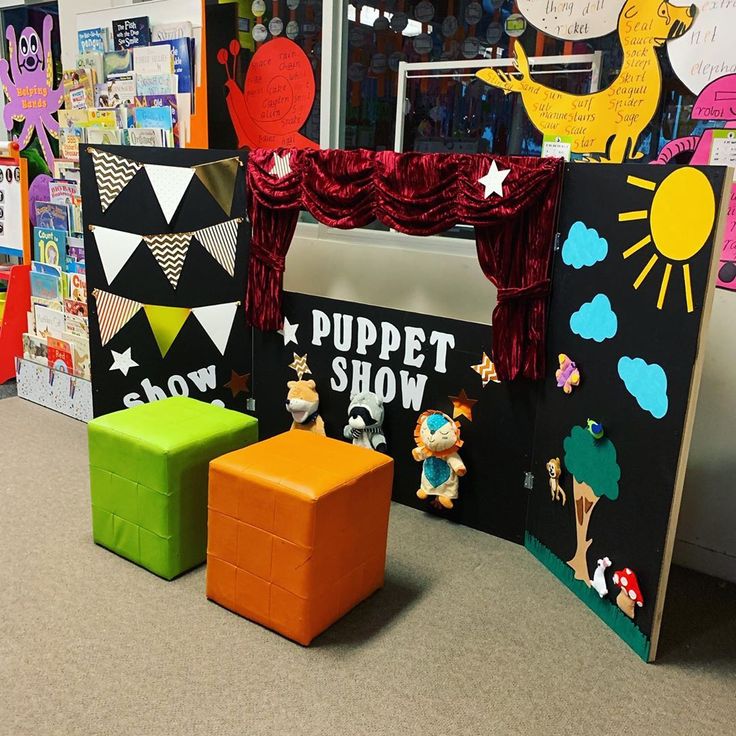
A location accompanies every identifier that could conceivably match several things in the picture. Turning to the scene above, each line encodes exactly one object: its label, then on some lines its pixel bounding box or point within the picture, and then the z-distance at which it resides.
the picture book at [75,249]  4.04
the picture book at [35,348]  4.12
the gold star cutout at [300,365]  3.17
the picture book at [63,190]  4.09
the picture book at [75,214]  4.04
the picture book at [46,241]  4.13
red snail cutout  3.47
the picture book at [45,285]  4.18
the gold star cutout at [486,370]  2.72
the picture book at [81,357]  3.93
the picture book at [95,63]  3.89
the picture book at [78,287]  3.99
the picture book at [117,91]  3.81
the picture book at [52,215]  4.12
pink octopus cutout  4.59
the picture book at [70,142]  4.04
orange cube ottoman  2.12
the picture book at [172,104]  3.67
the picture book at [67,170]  4.07
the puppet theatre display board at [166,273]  3.21
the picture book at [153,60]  3.64
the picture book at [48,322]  4.06
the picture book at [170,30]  3.58
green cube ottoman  2.43
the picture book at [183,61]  3.58
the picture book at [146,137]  3.72
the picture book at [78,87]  3.94
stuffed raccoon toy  2.98
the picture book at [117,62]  3.79
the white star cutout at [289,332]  3.16
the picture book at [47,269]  4.16
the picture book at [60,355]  4.00
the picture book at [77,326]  3.97
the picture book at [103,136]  3.87
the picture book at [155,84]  3.66
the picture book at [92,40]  3.90
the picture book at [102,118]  3.87
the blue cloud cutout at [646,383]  2.07
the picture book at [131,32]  3.72
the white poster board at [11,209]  4.41
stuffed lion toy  2.81
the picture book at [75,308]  3.98
